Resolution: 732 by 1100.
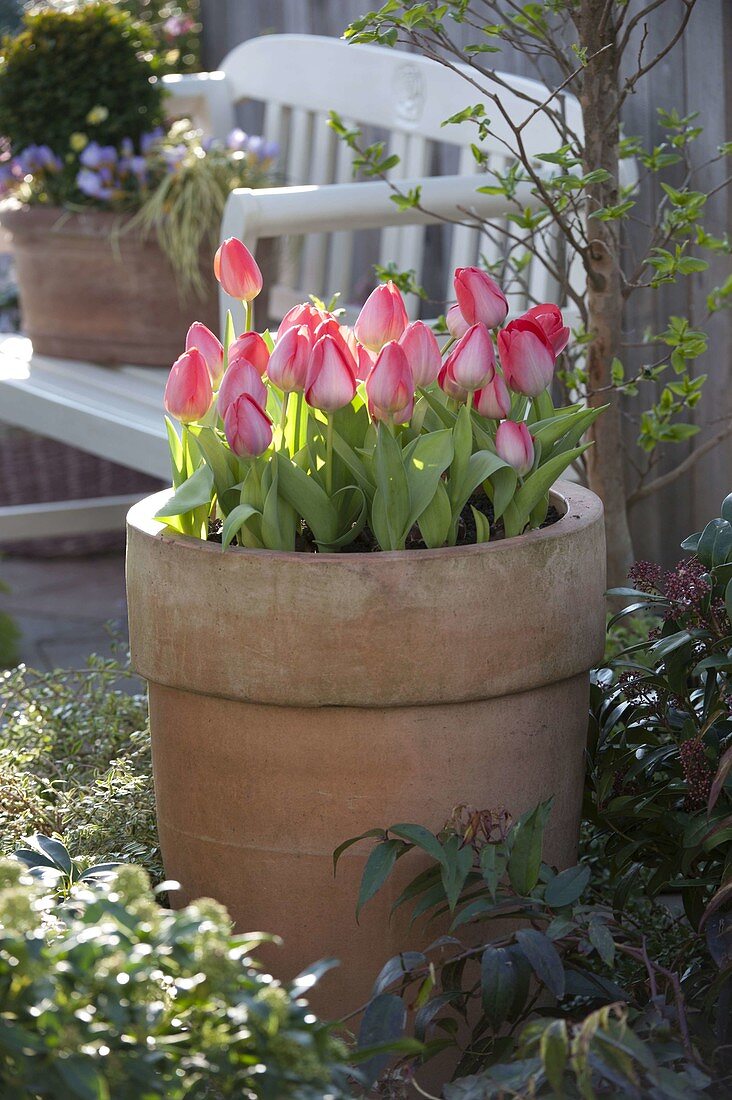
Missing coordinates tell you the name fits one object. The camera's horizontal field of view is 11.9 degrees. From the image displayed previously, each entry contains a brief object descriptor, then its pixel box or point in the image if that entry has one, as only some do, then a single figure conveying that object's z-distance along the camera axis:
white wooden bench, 4.04
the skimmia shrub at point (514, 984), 2.74
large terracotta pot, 3.00
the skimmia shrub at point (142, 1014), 2.65
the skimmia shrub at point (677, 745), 3.04
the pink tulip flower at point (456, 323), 3.17
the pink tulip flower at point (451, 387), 3.12
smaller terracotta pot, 4.88
